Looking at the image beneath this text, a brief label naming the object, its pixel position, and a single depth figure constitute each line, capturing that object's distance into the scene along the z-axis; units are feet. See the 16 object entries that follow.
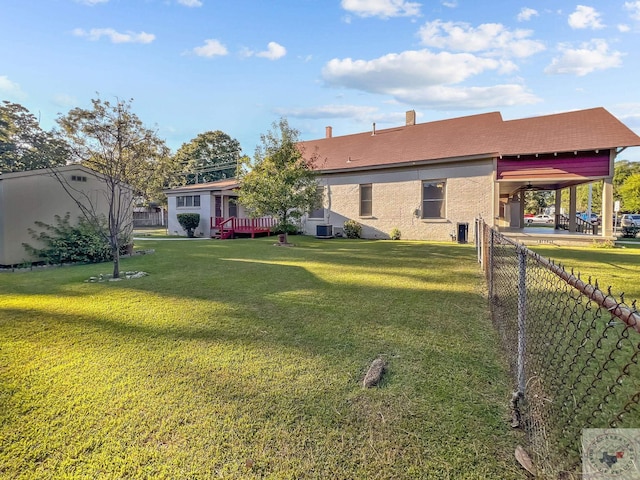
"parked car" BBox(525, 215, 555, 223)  132.81
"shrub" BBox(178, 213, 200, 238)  66.59
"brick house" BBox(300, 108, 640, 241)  44.34
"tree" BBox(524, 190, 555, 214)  170.81
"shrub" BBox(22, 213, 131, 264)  31.12
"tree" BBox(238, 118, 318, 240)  44.24
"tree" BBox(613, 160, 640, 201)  138.21
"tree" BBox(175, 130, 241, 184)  148.97
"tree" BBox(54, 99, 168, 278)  26.43
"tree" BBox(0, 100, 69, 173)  68.64
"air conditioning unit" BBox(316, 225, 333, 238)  58.80
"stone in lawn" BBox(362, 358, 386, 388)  9.15
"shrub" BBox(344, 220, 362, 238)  58.49
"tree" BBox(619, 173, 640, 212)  105.29
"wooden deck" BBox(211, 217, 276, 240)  61.62
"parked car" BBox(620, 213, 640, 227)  64.47
